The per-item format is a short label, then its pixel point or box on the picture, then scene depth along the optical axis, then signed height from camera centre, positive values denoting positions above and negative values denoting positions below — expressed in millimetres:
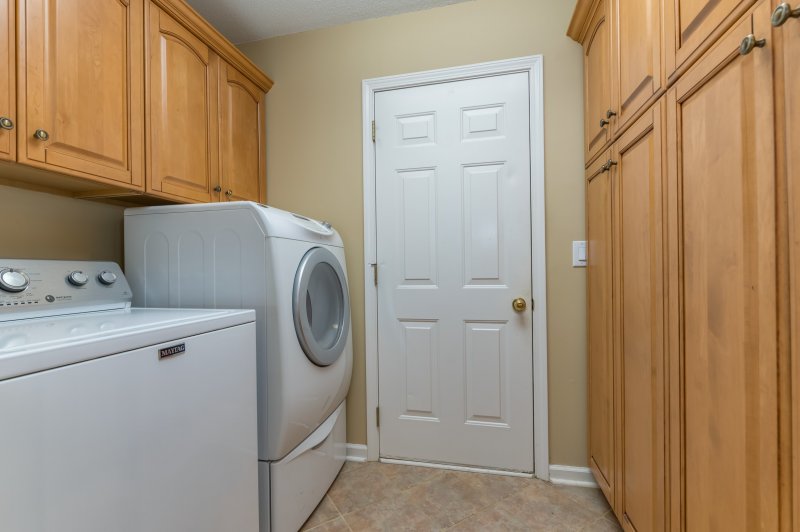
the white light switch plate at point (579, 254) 1722 +49
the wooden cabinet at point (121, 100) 985 +593
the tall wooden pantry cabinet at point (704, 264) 595 -3
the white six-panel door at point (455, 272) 1798 -35
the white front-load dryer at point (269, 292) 1266 -95
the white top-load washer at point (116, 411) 609 -310
